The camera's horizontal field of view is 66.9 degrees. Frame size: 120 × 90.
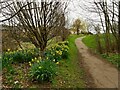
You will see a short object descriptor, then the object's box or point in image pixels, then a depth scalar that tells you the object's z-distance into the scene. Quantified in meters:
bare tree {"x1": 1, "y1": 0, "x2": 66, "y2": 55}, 4.01
